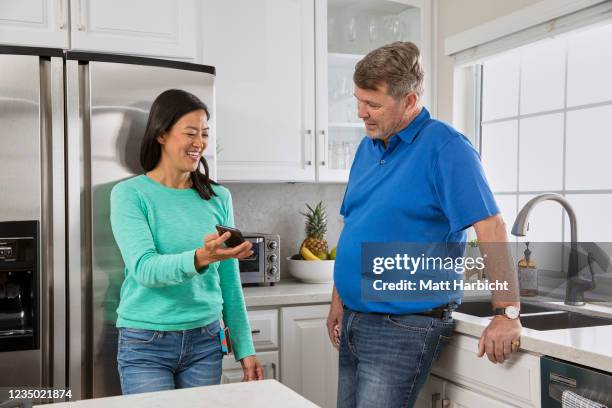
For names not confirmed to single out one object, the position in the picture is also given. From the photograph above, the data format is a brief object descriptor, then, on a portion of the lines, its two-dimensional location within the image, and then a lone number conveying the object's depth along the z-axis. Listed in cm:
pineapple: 313
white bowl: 300
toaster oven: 286
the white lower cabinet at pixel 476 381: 169
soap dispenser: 234
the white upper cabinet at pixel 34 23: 237
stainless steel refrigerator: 203
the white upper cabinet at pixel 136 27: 246
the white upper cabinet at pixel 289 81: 285
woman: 165
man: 165
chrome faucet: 211
